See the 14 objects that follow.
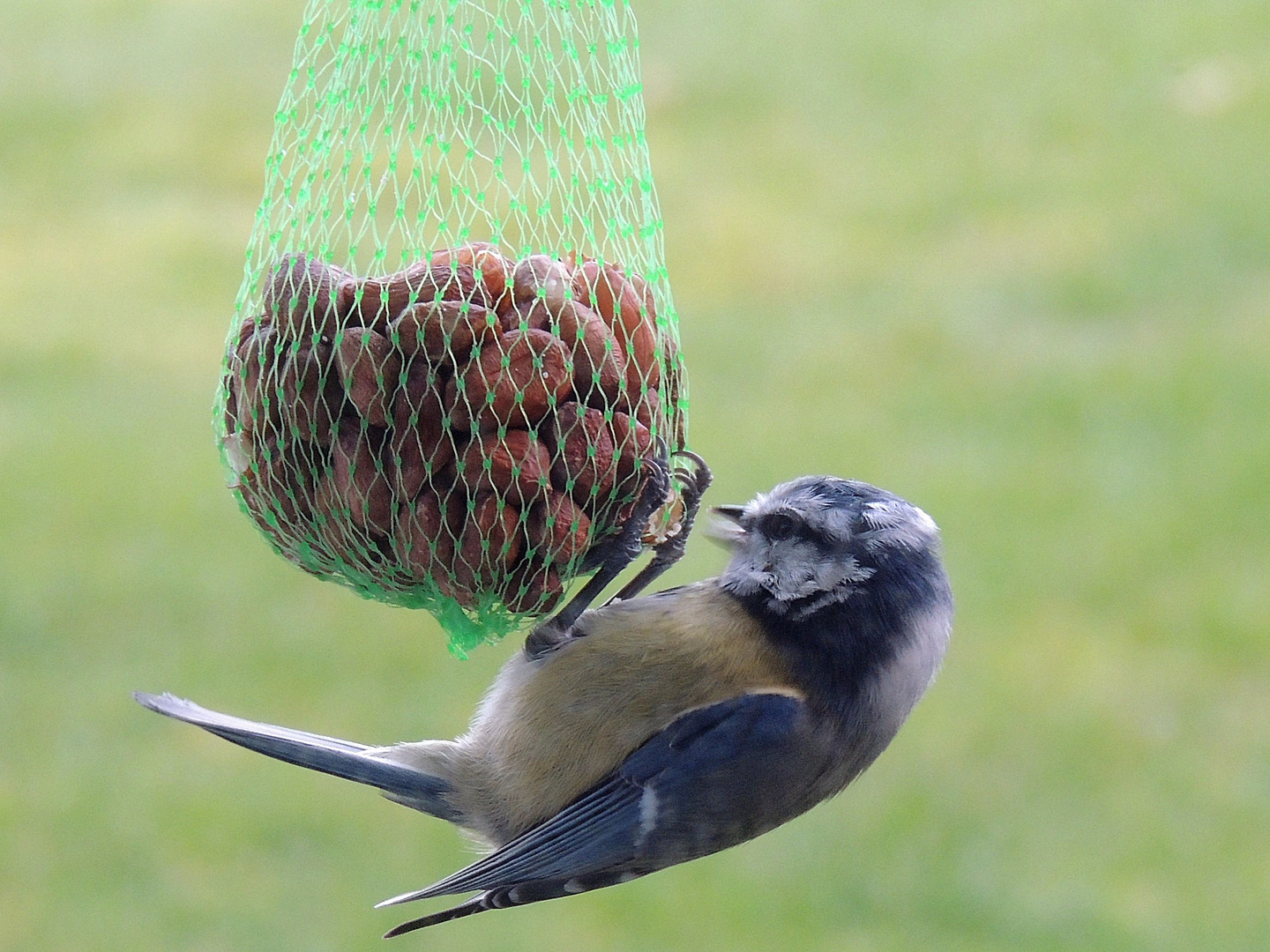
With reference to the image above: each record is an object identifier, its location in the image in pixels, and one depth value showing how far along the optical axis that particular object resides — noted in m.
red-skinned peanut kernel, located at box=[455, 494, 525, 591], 4.01
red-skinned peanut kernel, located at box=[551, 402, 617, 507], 4.05
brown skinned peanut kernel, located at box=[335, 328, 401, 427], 3.94
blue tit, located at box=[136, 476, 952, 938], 4.51
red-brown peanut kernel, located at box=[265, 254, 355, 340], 4.01
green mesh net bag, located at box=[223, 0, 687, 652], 3.98
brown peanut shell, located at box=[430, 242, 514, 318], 4.05
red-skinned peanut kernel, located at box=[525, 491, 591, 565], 4.07
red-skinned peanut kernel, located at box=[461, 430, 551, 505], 3.99
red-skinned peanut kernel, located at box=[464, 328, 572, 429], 3.95
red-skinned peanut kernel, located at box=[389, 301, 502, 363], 3.95
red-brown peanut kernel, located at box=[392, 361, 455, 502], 3.97
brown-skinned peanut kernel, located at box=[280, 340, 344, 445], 4.02
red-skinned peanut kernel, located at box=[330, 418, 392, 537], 4.03
